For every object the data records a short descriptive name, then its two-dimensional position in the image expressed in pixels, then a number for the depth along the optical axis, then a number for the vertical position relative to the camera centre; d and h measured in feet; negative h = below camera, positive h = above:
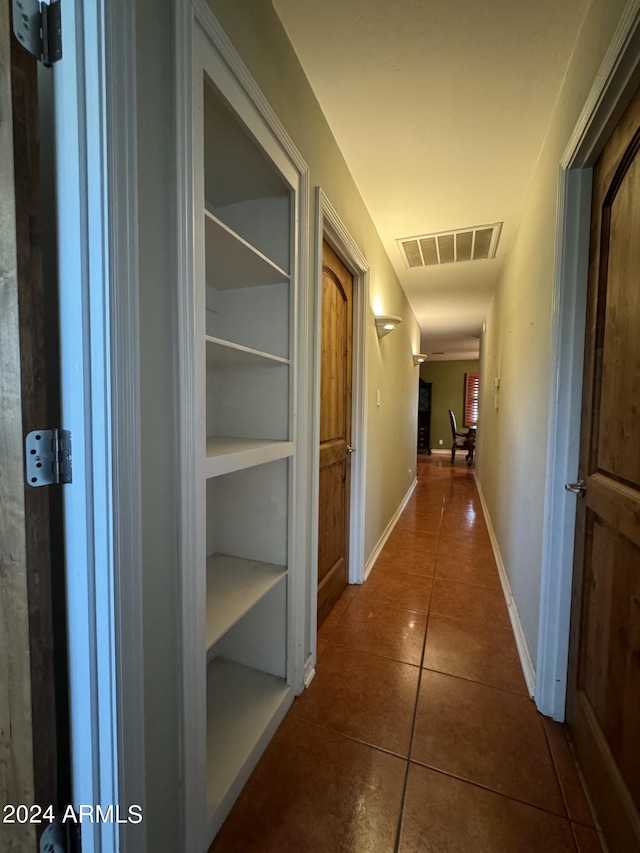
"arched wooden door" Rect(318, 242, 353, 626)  6.41 -0.52
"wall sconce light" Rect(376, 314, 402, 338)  8.69 +2.05
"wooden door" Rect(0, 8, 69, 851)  2.08 -0.64
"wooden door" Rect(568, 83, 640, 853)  3.02 -1.09
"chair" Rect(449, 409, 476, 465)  23.73 -2.39
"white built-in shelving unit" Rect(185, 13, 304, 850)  3.58 -0.46
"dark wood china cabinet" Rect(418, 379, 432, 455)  30.45 -1.04
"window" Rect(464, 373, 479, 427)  29.81 +0.81
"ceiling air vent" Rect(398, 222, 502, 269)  8.68 +4.22
